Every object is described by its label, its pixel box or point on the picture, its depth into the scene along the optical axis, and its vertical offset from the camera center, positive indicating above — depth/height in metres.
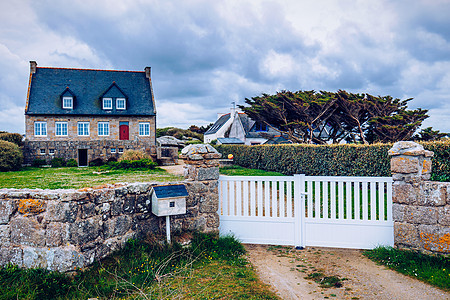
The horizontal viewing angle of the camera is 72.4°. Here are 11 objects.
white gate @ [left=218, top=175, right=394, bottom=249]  5.21 -1.36
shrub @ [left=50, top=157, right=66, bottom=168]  22.66 -0.94
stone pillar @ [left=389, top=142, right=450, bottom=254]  4.69 -0.94
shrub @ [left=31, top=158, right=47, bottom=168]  22.14 -0.95
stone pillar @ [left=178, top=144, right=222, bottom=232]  5.50 -0.73
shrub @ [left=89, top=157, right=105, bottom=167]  23.84 -1.05
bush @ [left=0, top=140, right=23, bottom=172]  17.19 -0.37
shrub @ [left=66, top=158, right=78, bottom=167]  23.08 -1.04
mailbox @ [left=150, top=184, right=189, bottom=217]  4.91 -0.85
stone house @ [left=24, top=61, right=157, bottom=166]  23.62 +2.72
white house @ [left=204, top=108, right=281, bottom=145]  32.00 +1.73
